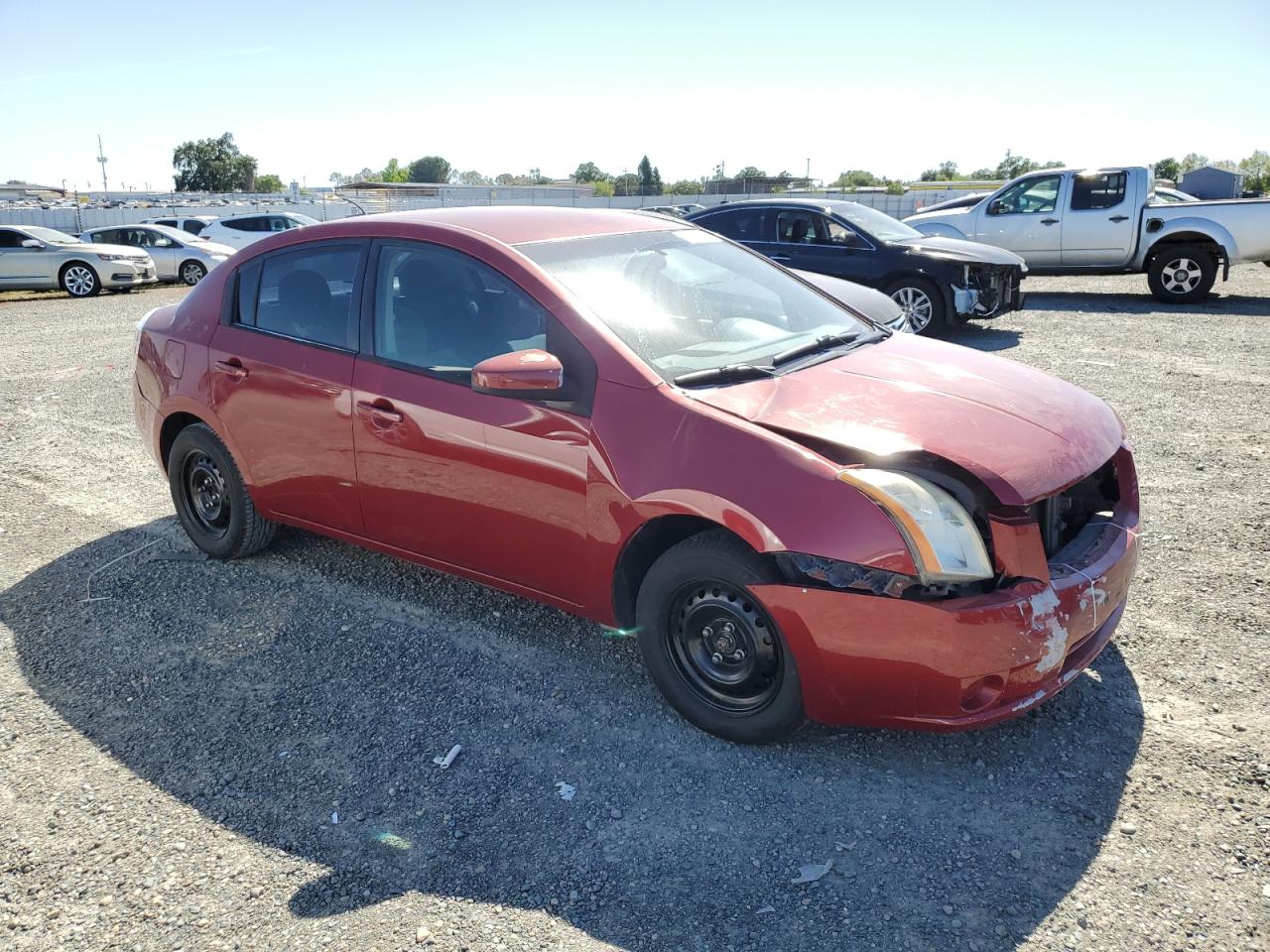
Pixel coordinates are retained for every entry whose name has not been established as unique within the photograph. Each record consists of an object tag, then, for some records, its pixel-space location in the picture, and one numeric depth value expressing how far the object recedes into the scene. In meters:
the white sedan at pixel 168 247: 20.97
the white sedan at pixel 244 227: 23.02
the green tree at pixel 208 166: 103.81
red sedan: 2.82
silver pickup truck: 13.07
